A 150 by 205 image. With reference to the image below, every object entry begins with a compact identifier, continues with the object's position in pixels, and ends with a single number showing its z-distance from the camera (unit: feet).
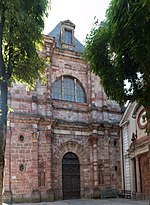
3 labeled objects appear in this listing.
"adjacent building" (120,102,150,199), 42.41
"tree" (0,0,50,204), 19.26
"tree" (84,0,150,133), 19.17
